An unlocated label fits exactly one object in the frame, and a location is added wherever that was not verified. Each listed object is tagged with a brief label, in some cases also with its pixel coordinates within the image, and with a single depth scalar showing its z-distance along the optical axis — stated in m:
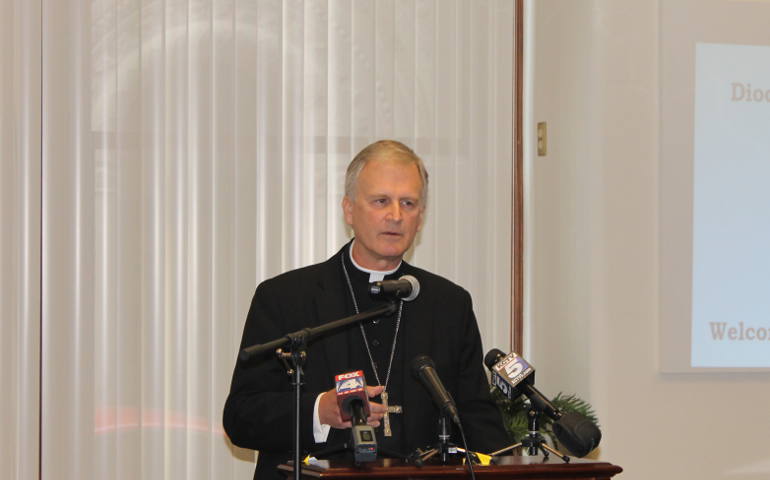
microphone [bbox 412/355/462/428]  4.54
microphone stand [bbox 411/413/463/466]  4.84
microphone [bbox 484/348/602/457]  4.64
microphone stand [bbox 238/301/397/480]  4.86
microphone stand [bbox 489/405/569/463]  5.04
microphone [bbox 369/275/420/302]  5.13
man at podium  6.39
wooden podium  4.48
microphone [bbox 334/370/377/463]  4.57
